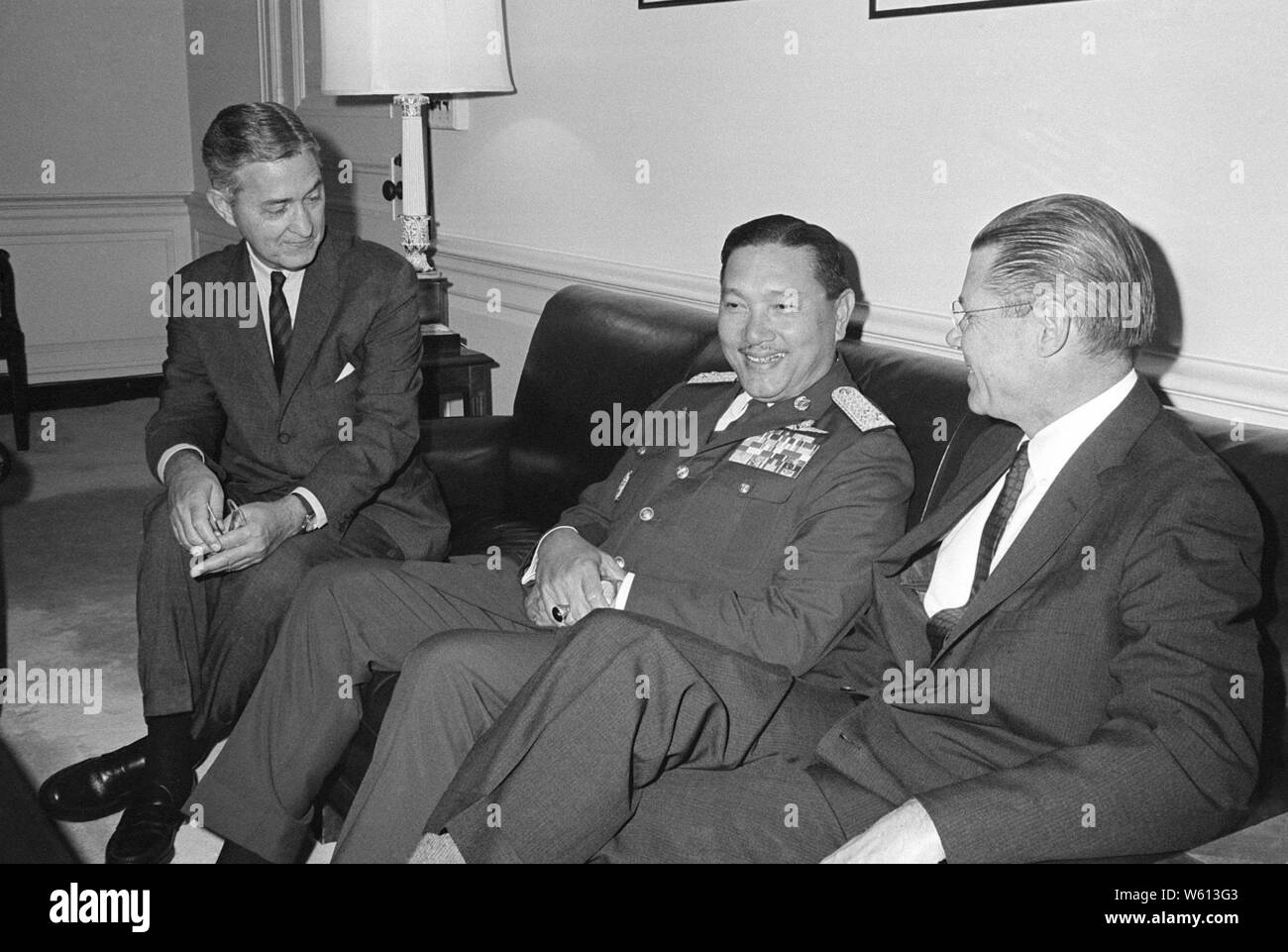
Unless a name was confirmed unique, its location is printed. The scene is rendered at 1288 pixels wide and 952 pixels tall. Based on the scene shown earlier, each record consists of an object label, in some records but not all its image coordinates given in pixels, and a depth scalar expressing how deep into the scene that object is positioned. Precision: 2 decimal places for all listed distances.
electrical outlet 3.69
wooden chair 4.85
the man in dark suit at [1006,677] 1.22
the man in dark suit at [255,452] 2.18
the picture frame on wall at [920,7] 2.07
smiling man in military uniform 1.68
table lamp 3.09
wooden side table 3.21
